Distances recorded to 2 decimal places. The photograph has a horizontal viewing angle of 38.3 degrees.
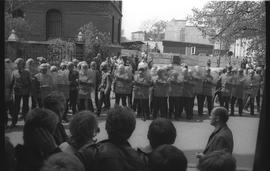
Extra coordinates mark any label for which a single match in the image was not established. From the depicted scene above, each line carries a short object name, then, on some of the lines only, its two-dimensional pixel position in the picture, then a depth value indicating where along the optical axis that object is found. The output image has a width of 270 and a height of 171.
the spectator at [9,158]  2.50
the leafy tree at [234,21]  18.20
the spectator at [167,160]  2.62
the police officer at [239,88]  12.69
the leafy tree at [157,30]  71.03
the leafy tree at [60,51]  18.84
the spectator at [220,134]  4.23
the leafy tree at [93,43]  20.71
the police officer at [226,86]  12.62
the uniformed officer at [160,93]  11.24
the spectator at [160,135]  3.16
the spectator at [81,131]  3.25
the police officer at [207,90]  12.38
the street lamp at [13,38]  18.56
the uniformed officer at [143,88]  11.19
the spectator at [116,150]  2.83
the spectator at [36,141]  2.99
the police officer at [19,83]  9.34
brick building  30.20
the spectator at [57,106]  4.12
